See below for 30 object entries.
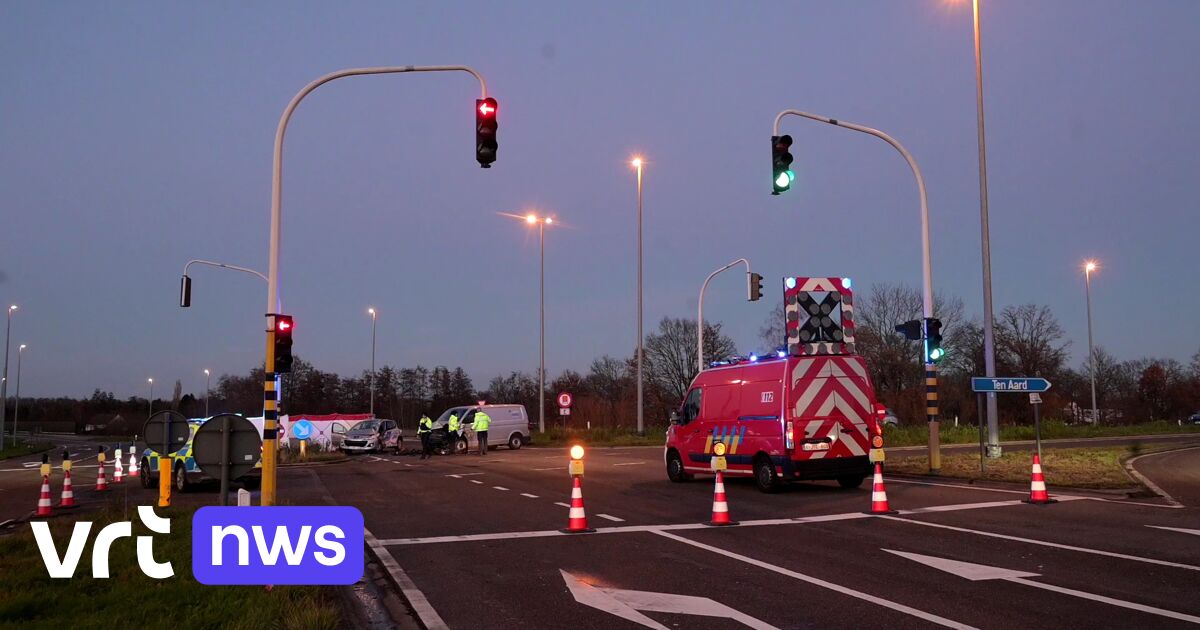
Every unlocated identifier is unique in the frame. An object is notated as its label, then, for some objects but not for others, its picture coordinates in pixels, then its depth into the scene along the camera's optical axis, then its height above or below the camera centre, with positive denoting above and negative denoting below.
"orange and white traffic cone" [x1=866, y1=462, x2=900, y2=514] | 12.92 -1.42
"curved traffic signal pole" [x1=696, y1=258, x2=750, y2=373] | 35.75 +4.23
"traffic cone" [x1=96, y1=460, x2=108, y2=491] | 20.55 -1.83
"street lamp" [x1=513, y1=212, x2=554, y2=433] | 44.78 +4.17
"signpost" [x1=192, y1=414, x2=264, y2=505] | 8.21 -0.45
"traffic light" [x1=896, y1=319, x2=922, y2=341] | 18.92 +1.39
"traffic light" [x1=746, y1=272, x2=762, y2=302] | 32.62 +3.96
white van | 37.00 -1.10
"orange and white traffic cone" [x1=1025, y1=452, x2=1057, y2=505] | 13.62 -1.37
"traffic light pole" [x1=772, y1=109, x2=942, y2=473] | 18.95 +2.40
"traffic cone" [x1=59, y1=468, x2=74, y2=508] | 16.88 -1.75
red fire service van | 15.97 -0.14
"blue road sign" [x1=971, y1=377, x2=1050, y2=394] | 17.44 +0.23
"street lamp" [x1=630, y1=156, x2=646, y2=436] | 39.03 +9.76
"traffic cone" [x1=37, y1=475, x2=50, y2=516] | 15.47 -1.73
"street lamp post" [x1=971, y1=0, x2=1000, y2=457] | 20.78 +2.64
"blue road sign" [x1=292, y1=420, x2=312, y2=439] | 44.64 -1.52
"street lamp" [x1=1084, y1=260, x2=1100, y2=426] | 57.53 +7.93
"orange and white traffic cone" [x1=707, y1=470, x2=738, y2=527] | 12.34 -1.49
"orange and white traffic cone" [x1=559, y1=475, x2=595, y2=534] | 11.70 -1.51
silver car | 39.44 -1.74
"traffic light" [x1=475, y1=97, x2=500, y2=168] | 13.99 +3.97
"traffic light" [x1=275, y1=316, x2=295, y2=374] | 12.55 +0.76
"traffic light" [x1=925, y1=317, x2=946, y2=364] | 18.78 +1.14
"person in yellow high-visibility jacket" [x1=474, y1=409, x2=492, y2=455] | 34.06 -1.14
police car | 19.38 -1.60
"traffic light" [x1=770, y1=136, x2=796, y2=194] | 16.95 +4.22
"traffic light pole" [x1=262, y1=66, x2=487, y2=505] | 11.42 +1.70
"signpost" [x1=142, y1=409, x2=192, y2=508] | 11.40 -0.41
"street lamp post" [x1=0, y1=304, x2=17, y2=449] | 51.54 +0.70
